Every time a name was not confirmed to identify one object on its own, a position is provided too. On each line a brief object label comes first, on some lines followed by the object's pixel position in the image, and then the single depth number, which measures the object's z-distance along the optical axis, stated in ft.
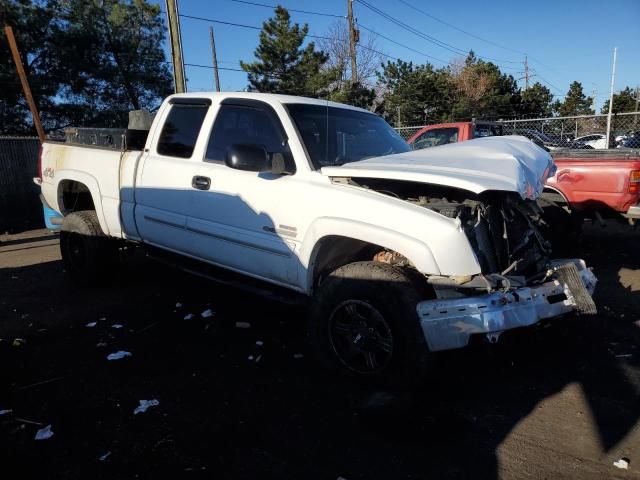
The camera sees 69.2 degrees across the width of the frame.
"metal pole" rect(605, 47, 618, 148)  46.43
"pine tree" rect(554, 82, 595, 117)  151.57
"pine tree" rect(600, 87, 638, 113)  130.31
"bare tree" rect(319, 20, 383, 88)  80.28
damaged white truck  9.00
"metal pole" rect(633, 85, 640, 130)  127.05
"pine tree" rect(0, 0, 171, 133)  63.26
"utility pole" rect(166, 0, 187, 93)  39.93
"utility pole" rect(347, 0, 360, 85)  69.21
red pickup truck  18.56
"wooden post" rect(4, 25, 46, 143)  24.65
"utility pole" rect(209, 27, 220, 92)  115.32
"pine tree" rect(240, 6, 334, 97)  93.71
